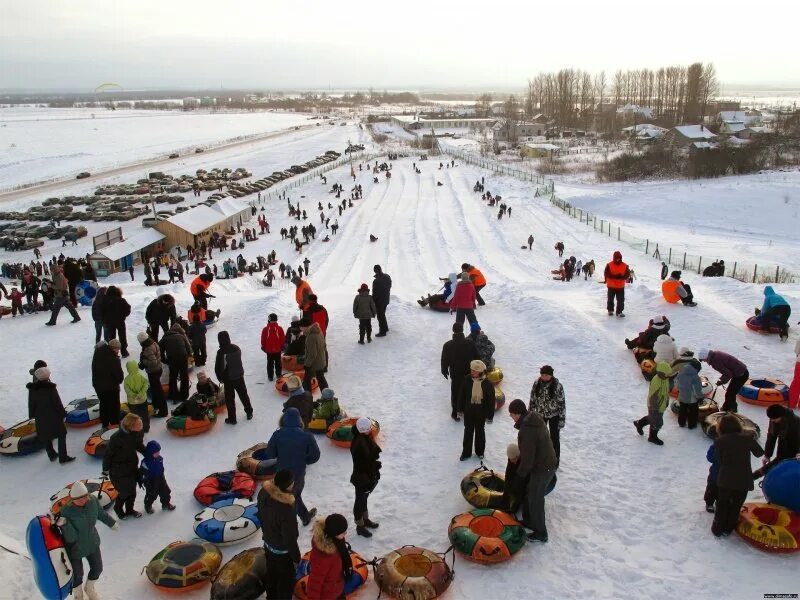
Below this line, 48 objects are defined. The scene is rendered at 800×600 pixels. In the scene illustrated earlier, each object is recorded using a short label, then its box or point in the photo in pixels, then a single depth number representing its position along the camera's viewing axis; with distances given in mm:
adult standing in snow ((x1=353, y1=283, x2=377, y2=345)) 10688
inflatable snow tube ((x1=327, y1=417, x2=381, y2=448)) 7643
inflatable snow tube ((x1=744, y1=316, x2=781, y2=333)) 10570
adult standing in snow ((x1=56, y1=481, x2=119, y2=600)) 4719
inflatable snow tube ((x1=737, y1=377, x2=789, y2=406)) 8180
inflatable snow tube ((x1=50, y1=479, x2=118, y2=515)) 6371
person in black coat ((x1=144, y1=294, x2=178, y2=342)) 10289
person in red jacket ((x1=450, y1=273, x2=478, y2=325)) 10414
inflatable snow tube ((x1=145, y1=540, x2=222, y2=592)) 5172
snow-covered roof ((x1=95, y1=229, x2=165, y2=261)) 26734
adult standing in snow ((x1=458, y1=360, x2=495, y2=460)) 6650
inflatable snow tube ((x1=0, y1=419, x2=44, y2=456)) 7531
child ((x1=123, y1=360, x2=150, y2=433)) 7691
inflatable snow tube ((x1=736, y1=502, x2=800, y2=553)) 5344
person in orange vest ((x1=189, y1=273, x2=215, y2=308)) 12078
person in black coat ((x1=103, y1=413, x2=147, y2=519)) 5945
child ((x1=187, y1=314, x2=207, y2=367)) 9922
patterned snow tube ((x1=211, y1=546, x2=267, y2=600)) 4902
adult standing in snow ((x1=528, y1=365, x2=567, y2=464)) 6438
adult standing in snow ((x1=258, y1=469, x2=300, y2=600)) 4695
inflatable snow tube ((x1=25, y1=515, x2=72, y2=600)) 4547
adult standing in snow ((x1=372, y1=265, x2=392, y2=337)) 11047
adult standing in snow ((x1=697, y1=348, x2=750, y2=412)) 7617
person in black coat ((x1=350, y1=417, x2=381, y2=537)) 5629
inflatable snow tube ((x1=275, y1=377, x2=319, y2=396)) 9195
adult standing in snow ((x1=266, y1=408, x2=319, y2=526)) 5730
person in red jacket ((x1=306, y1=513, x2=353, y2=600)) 4406
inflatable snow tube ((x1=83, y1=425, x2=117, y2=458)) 7469
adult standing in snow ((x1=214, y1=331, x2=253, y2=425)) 7973
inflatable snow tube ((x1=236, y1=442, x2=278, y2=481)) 6828
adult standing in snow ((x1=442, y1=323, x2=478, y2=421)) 7574
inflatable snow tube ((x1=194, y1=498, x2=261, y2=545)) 5766
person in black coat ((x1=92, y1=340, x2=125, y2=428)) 7809
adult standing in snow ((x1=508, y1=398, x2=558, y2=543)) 5473
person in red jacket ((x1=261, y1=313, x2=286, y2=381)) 9266
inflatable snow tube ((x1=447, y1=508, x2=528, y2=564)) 5418
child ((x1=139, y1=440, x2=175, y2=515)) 6152
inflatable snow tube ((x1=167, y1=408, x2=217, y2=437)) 8008
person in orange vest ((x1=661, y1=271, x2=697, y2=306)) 11859
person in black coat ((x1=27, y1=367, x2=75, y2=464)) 7047
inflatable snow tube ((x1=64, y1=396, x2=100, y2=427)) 8258
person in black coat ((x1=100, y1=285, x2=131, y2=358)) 10023
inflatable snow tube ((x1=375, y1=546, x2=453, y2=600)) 4988
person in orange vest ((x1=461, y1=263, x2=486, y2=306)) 11570
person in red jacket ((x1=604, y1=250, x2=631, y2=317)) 11453
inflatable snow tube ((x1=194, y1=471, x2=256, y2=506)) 6494
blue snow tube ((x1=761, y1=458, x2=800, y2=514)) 5566
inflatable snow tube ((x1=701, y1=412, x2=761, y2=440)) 7016
